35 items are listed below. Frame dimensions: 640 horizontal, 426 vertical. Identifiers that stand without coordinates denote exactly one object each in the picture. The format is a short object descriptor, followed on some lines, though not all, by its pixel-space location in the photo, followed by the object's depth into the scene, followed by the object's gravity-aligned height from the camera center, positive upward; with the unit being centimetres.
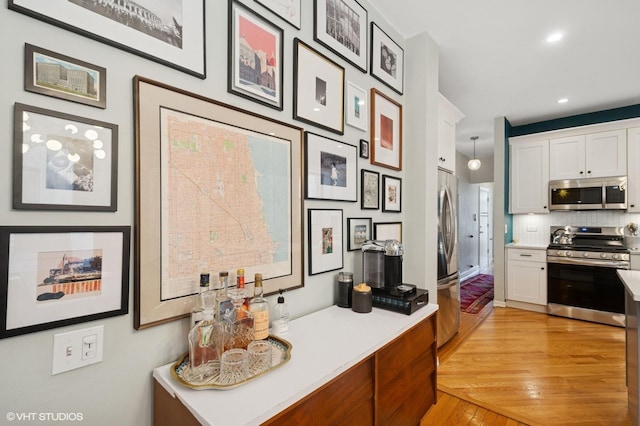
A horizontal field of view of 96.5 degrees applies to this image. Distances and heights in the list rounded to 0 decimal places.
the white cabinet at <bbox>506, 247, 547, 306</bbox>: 394 -88
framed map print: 101 +7
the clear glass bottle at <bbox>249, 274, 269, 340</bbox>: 117 -42
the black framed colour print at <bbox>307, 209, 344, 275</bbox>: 163 -16
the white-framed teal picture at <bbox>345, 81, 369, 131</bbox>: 189 +73
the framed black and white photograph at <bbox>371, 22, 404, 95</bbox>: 211 +121
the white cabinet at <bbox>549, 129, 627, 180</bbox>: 370 +79
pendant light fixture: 505 +88
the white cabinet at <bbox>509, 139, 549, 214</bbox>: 419 +56
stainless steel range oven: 342 -79
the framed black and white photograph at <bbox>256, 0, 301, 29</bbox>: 142 +106
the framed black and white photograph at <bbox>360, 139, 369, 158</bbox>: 199 +46
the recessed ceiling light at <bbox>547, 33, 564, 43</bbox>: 242 +152
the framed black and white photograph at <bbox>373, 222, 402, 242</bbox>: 211 -13
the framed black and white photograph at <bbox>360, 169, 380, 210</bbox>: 200 +17
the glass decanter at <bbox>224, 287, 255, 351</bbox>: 105 -42
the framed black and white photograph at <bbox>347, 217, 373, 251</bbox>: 190 -13
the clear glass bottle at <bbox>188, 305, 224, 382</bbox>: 95 -46
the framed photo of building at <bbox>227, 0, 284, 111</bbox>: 128 +74
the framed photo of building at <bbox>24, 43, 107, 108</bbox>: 81 +41
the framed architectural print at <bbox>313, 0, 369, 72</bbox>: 170 +118
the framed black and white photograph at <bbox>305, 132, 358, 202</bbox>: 162 +27
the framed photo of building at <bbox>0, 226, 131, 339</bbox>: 78 -19
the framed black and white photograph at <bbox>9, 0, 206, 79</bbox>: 86 +64
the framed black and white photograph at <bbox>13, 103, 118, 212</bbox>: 79 +16
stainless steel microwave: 367 +27
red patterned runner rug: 424 -139
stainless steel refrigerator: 271 -44
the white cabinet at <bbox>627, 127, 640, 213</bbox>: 359 +56
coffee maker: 172 -34
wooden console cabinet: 89 -71
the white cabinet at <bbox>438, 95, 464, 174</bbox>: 282 +85
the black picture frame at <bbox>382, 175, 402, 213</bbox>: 219 +15
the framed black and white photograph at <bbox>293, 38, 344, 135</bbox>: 155 +73
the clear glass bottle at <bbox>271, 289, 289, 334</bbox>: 129 -49
